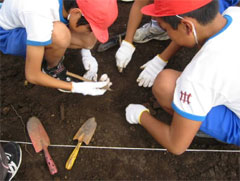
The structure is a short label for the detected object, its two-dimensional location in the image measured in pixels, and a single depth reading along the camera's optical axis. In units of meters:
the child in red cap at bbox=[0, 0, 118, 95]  1.61
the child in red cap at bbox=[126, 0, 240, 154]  1.28
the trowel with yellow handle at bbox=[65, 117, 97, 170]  1.87
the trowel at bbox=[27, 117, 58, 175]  1.85
